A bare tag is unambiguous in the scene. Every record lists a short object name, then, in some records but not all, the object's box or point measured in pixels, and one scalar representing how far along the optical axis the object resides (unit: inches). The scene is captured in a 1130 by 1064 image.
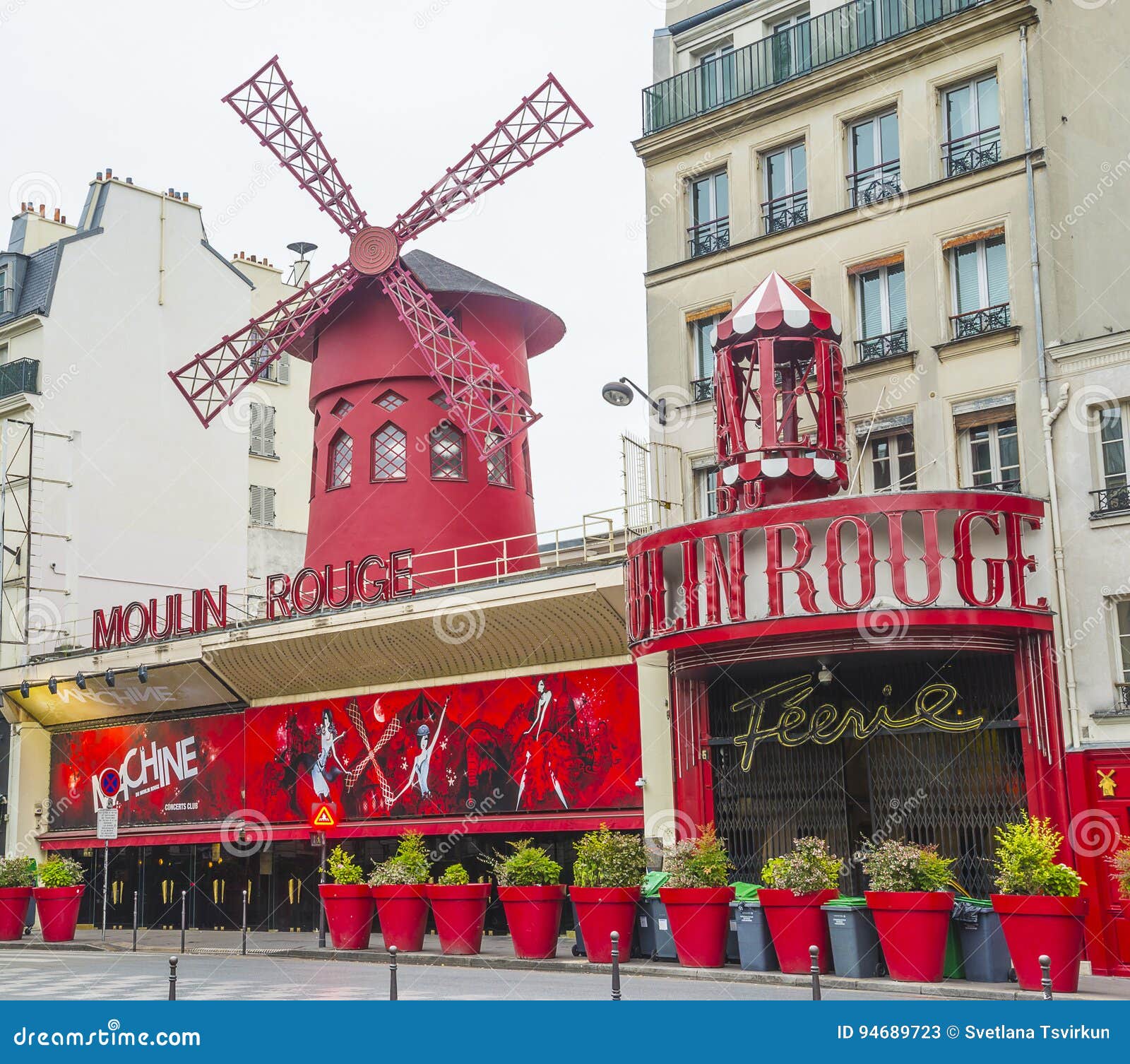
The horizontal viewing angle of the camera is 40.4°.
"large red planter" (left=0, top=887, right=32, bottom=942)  874.8
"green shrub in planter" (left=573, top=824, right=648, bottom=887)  636.7
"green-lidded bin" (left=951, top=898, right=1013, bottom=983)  532.1
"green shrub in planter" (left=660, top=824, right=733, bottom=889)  611.2
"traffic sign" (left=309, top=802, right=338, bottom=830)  822.5
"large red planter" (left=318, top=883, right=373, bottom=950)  730.2
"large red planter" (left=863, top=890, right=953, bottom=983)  529.3
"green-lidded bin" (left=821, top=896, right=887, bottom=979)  549.3
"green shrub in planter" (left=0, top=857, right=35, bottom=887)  889.5
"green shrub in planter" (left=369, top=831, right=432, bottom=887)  710.5
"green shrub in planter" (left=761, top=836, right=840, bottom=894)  572.1
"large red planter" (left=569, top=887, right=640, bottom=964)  626.8
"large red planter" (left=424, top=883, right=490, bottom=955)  686.5
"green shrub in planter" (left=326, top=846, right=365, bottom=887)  731.4
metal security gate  648.4
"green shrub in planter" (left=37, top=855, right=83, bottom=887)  878.4
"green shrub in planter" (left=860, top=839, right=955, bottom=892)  543.2
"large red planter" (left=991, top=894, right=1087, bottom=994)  501.0
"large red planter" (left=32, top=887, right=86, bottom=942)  869.2
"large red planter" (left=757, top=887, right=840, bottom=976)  564.7
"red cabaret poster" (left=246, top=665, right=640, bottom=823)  786.8
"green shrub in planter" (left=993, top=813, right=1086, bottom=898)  509.0
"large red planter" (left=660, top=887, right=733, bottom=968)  599.2
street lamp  721.0
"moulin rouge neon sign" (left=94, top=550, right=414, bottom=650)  888.3
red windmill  979.3
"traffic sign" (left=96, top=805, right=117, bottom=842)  872.3
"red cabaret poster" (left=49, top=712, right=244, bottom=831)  1007.0
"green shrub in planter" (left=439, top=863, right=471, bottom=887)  693.3
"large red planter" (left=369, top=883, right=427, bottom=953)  706.8
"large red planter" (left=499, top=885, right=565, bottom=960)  652.7
